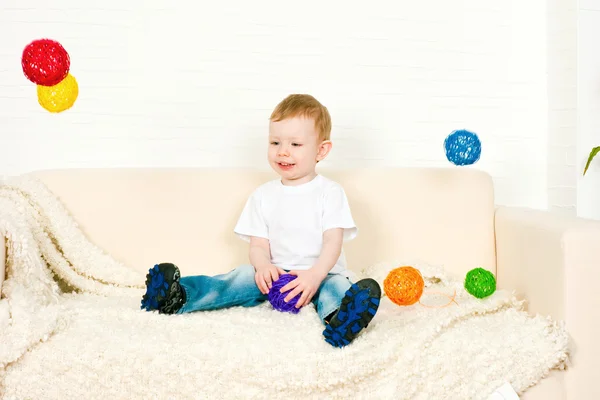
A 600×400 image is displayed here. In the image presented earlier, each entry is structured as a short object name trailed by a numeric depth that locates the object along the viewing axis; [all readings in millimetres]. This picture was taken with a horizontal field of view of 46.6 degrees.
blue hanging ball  1877
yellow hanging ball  1577
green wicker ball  1795
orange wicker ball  1656
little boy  1715
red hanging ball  1521
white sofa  2121
